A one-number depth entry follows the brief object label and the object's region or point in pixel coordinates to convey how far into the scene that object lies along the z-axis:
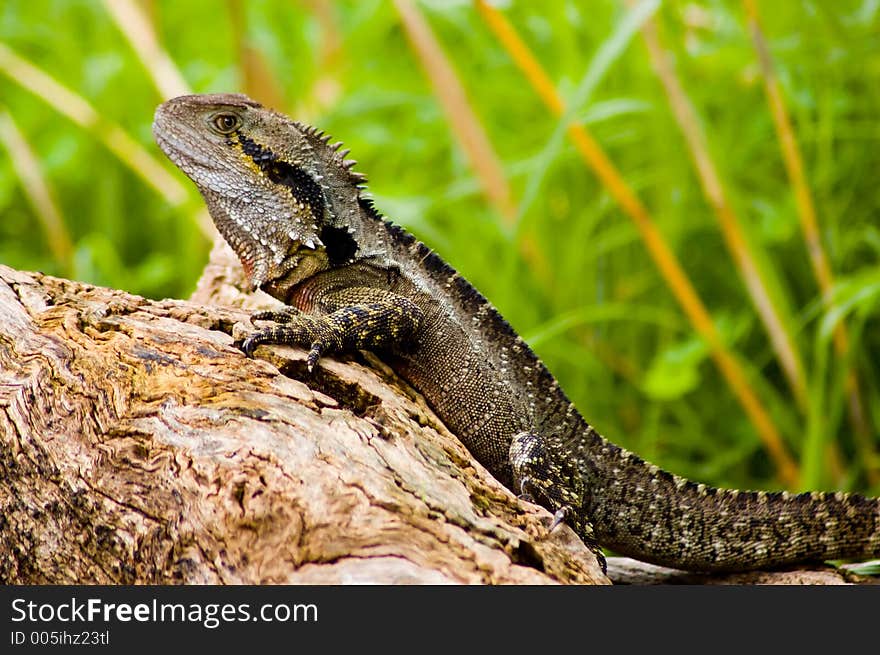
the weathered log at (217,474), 5.53
